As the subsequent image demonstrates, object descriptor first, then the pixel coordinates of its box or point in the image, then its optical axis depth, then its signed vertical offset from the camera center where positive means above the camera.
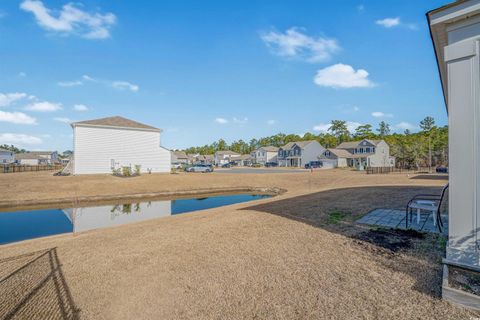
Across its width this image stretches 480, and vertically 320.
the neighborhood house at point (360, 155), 46.66 +1.00
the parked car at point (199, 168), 40.22 -1.03
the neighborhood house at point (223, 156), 80.71 +1.76
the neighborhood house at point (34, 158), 80.69 +1.61
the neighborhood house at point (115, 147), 28.17 +1.85
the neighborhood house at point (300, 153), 55.66 +1.79
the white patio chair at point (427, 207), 5.89 -1.12
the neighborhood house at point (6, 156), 71.31 +2.04
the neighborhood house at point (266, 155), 68.38 +1.70
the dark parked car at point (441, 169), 31.74 -1.25
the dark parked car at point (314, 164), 49.97 -0.67
